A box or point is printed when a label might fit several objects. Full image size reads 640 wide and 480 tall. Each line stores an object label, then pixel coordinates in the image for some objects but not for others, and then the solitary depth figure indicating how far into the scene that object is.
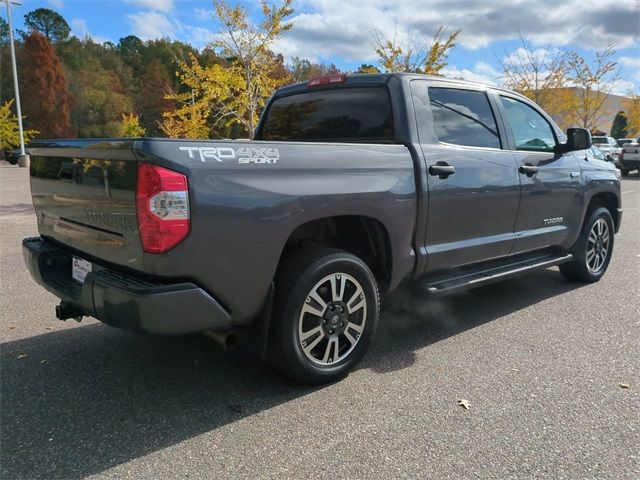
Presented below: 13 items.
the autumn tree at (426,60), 13.65
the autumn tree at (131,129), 29.29
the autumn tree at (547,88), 23.17
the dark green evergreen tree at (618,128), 56.84
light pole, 29.31
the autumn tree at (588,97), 26.83
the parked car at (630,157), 24.25
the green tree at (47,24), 86.00
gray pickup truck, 2.66
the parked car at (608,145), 28.22
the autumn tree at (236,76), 11.36
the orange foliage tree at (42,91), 56.62
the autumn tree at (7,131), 35.44
